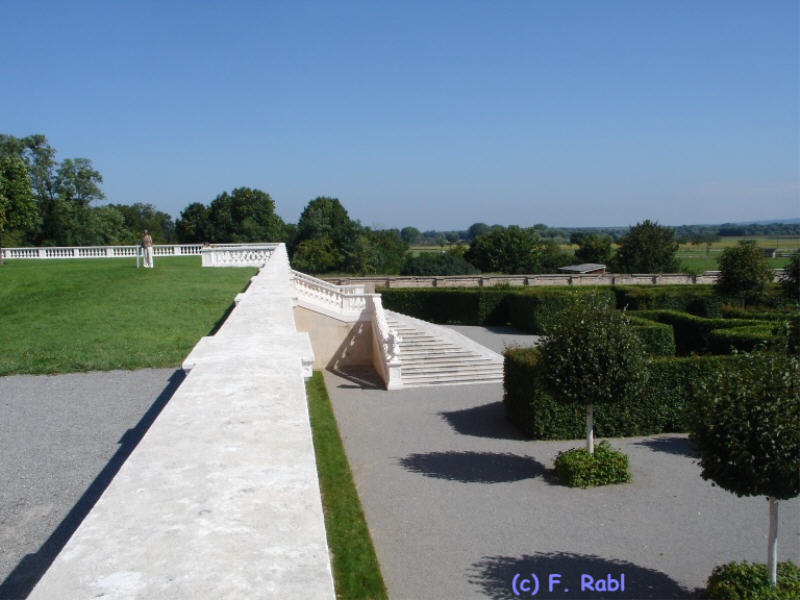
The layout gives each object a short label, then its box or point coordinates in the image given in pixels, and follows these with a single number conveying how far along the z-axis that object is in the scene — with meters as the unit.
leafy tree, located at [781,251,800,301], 26.17
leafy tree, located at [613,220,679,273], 49.45
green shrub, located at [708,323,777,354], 18.06
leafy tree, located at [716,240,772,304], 30.25
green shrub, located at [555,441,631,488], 10.97
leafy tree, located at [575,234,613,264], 74.00
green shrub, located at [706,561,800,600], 6.66
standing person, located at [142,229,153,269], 27.23
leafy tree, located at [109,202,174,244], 85.50
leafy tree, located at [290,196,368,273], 58.34
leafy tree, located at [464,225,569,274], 64.12
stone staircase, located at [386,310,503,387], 20.78
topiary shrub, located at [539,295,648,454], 10.81
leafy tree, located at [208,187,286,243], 61.44
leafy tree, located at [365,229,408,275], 58.94
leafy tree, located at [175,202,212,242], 61.97
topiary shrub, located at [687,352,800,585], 6.43
